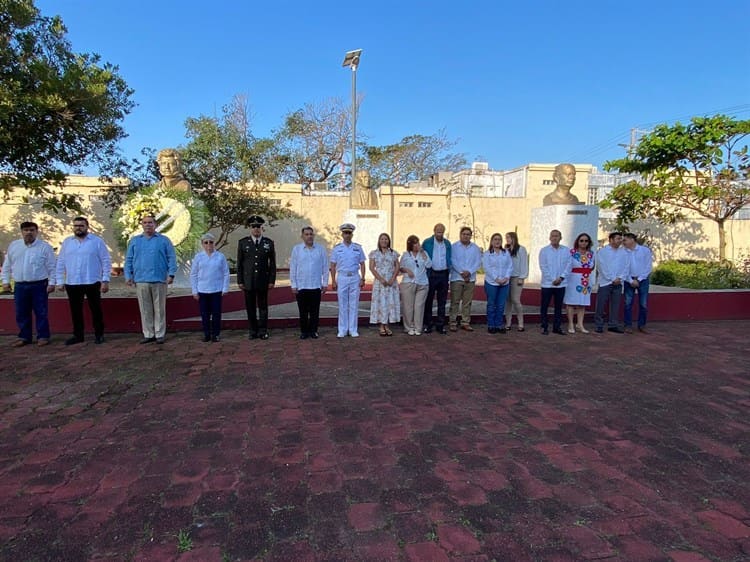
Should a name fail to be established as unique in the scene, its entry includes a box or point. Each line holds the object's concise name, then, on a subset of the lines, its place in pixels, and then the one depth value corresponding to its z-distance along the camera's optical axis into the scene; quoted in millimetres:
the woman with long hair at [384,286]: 6957
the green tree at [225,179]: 12703
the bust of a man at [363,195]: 10633
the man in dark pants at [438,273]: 7070
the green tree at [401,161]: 27125
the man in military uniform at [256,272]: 6613
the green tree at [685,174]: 10469
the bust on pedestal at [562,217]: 10242
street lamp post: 14102
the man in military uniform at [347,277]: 6844
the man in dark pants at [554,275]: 7078
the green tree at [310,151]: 24812
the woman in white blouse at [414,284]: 6961
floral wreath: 8742
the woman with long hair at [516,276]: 7250
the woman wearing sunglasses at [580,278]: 7141
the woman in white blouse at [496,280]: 7047
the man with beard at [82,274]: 6305
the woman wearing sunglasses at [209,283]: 6469
